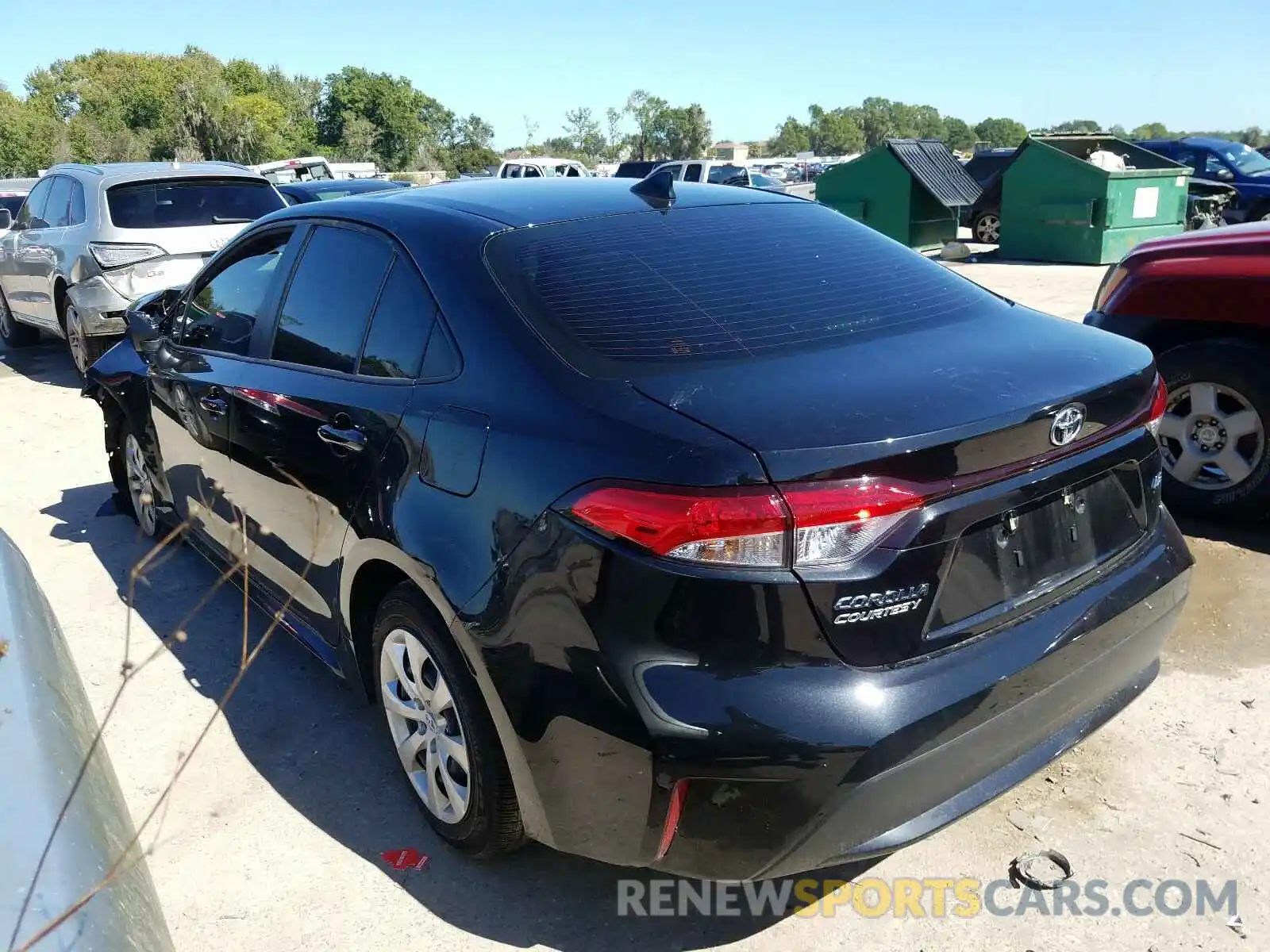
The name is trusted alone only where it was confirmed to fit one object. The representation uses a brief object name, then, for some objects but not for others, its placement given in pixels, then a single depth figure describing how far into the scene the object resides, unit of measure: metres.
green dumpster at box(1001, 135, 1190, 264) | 14.23
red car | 4.36
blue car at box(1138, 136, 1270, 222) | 17.08
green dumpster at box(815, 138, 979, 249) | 15.42
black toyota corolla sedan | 1.95
